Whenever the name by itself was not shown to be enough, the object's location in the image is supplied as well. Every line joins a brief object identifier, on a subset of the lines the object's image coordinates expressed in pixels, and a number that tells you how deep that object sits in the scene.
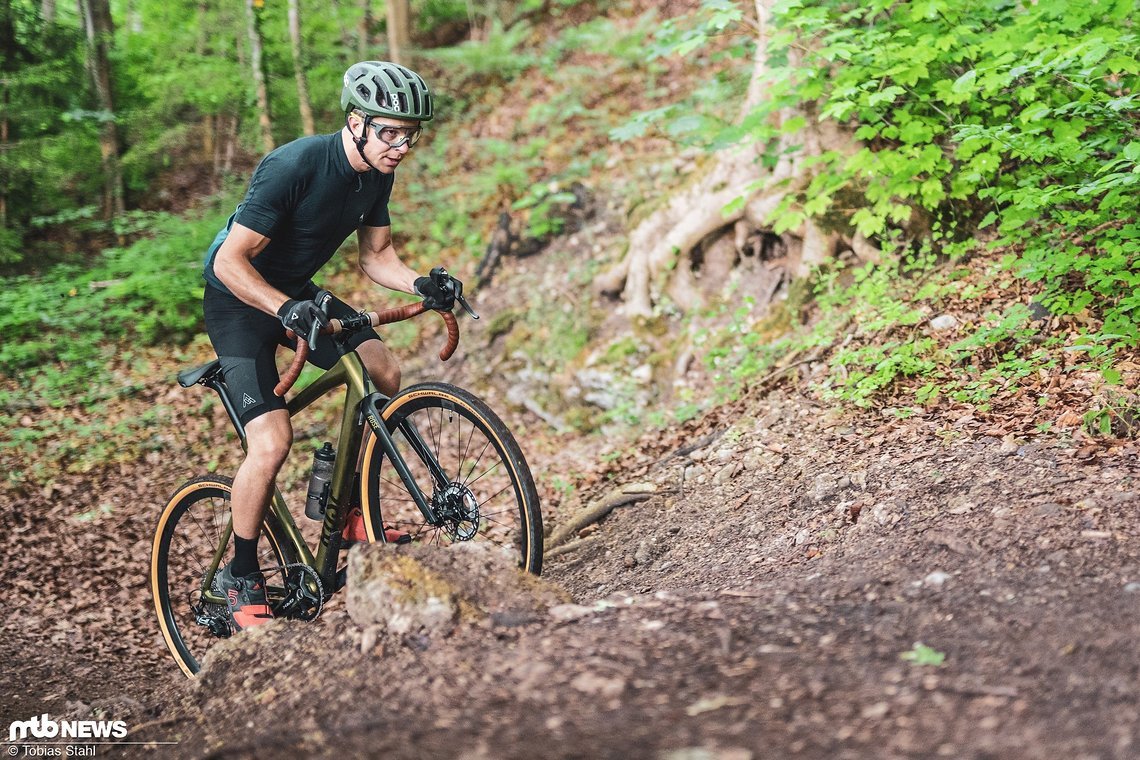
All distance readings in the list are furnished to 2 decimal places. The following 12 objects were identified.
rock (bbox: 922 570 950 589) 2.88
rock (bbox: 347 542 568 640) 2.91
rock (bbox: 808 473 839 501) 4.20
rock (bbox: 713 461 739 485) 5.01
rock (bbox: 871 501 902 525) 3.62
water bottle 3.93
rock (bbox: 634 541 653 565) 4.50
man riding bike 3.49
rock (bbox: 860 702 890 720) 2.10
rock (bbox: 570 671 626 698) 2.33
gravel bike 3.46
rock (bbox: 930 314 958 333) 5.07
